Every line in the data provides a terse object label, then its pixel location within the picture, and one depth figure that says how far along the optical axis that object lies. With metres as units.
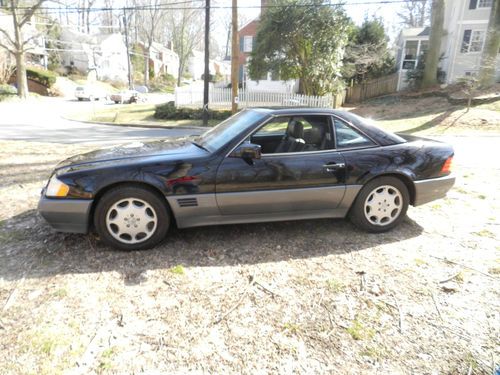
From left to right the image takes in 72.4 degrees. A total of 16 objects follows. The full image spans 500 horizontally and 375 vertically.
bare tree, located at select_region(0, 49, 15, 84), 32.78
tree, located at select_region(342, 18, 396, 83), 24.70
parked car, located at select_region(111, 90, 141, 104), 33.00
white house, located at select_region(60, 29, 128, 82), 47.59
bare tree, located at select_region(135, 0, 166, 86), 47.44
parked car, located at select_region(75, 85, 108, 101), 34.28
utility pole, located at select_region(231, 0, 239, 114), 15.01
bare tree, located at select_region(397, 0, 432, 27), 48.28
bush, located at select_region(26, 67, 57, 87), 36.06
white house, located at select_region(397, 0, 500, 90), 23.66
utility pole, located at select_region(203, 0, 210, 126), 15.90
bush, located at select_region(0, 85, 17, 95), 28.67
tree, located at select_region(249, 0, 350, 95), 19.17
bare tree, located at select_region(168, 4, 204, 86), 48.74
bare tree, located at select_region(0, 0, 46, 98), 26.23
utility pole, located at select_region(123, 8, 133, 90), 41.63
